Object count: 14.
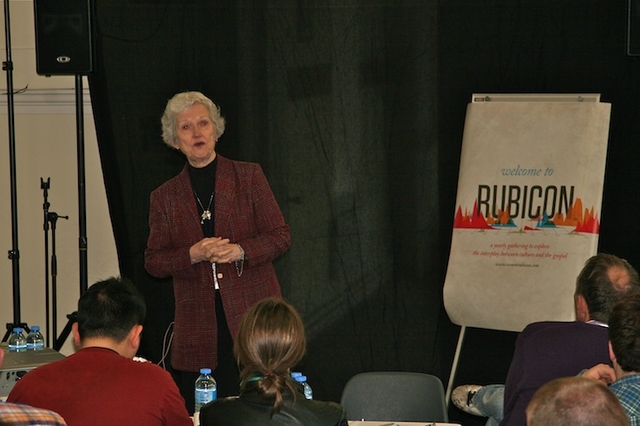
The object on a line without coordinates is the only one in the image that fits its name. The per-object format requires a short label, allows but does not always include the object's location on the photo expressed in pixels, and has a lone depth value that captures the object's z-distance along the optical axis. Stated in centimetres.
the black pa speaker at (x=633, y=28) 861
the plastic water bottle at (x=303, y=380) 568
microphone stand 1009
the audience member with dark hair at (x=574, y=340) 541
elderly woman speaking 764
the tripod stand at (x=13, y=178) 957
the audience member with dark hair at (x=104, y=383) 445
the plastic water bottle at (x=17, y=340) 781
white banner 848
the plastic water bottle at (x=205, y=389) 659
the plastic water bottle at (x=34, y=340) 753
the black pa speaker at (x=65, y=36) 920
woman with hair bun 441
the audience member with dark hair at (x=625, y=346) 427
